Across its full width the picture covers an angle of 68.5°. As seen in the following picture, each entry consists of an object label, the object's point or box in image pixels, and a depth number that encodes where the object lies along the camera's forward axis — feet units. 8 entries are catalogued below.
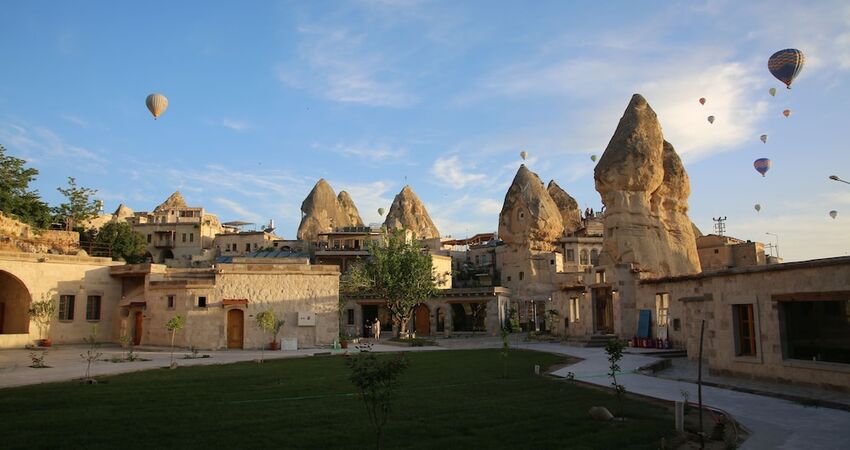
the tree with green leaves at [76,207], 186.39
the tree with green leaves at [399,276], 137.59
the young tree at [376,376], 27.40
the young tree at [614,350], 44.21
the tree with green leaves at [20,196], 145.89
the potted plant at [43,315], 106.83
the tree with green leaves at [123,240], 195.62
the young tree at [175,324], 100.53
